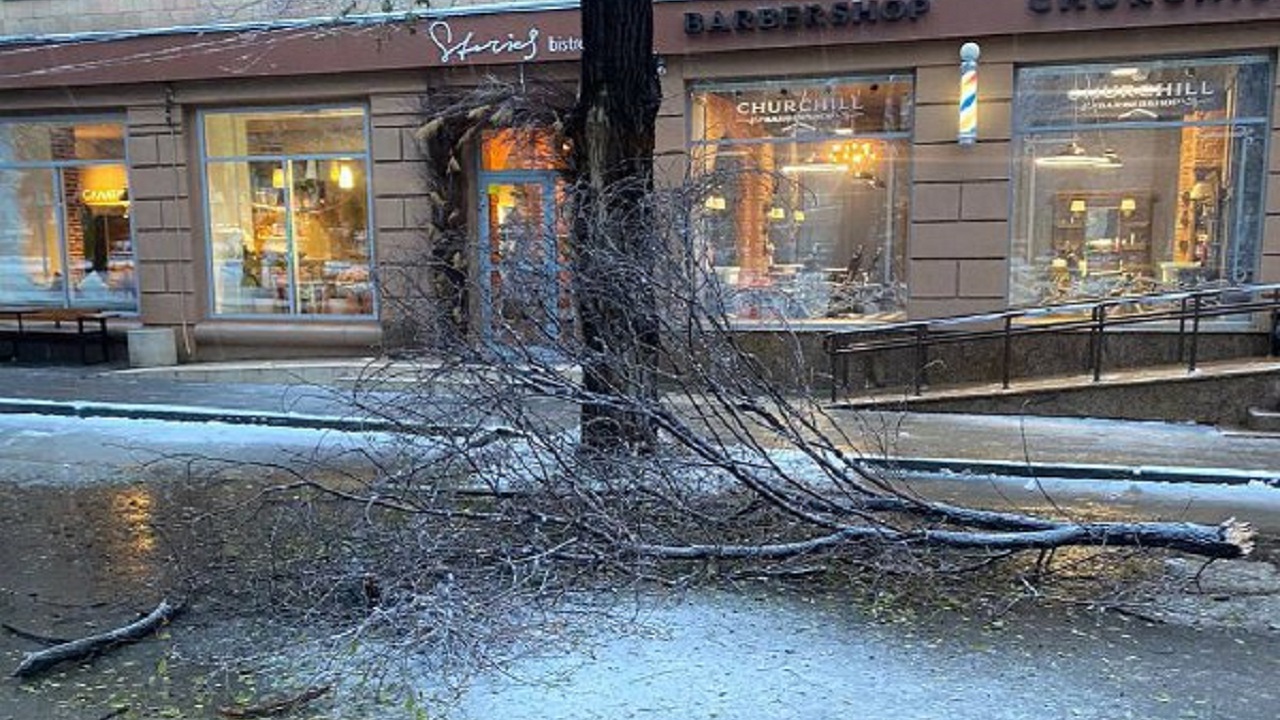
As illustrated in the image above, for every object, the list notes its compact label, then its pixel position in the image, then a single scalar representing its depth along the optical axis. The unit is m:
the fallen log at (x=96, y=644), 4.71
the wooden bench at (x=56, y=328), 14.84
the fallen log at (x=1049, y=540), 5.29
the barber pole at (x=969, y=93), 11.52
